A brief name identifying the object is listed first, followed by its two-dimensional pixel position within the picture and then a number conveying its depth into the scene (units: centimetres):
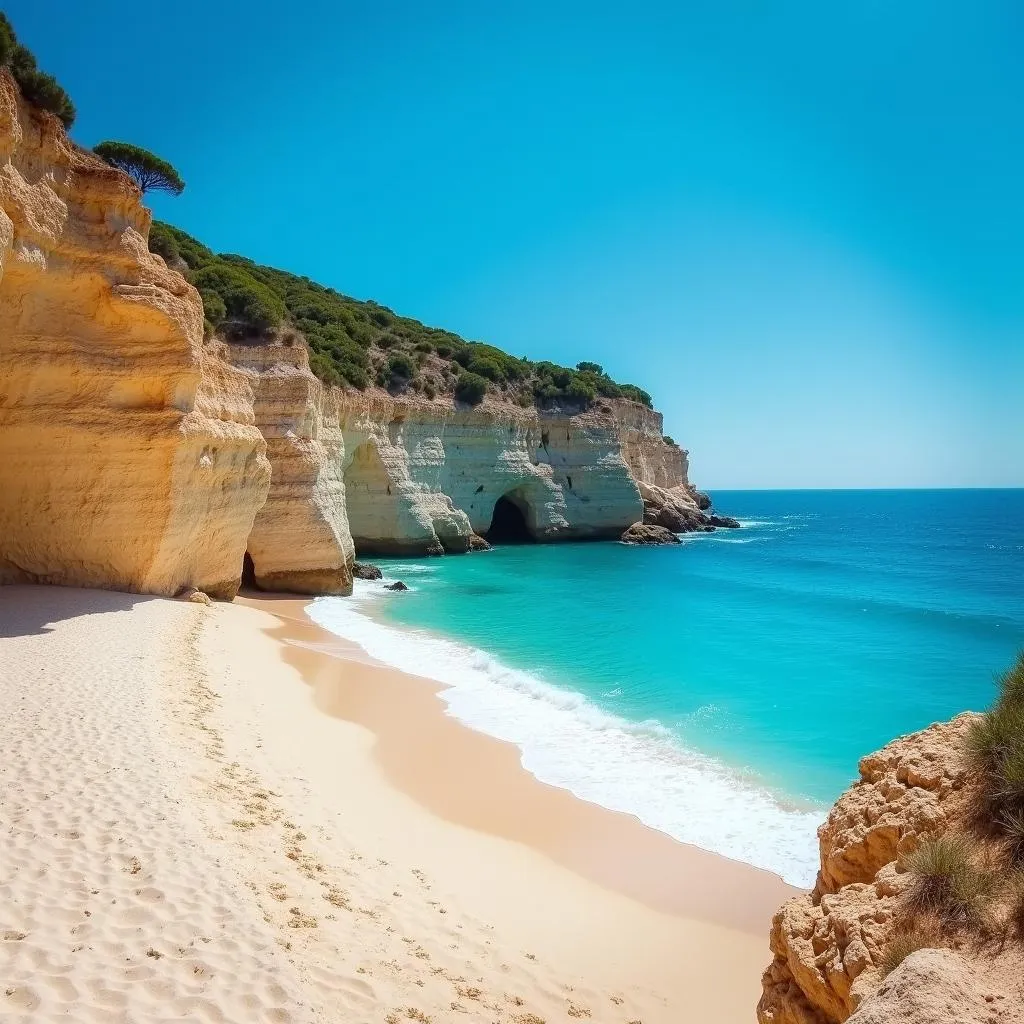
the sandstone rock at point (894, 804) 365
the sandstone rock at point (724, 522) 6251
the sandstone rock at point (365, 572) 2688
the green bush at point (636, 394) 6038
